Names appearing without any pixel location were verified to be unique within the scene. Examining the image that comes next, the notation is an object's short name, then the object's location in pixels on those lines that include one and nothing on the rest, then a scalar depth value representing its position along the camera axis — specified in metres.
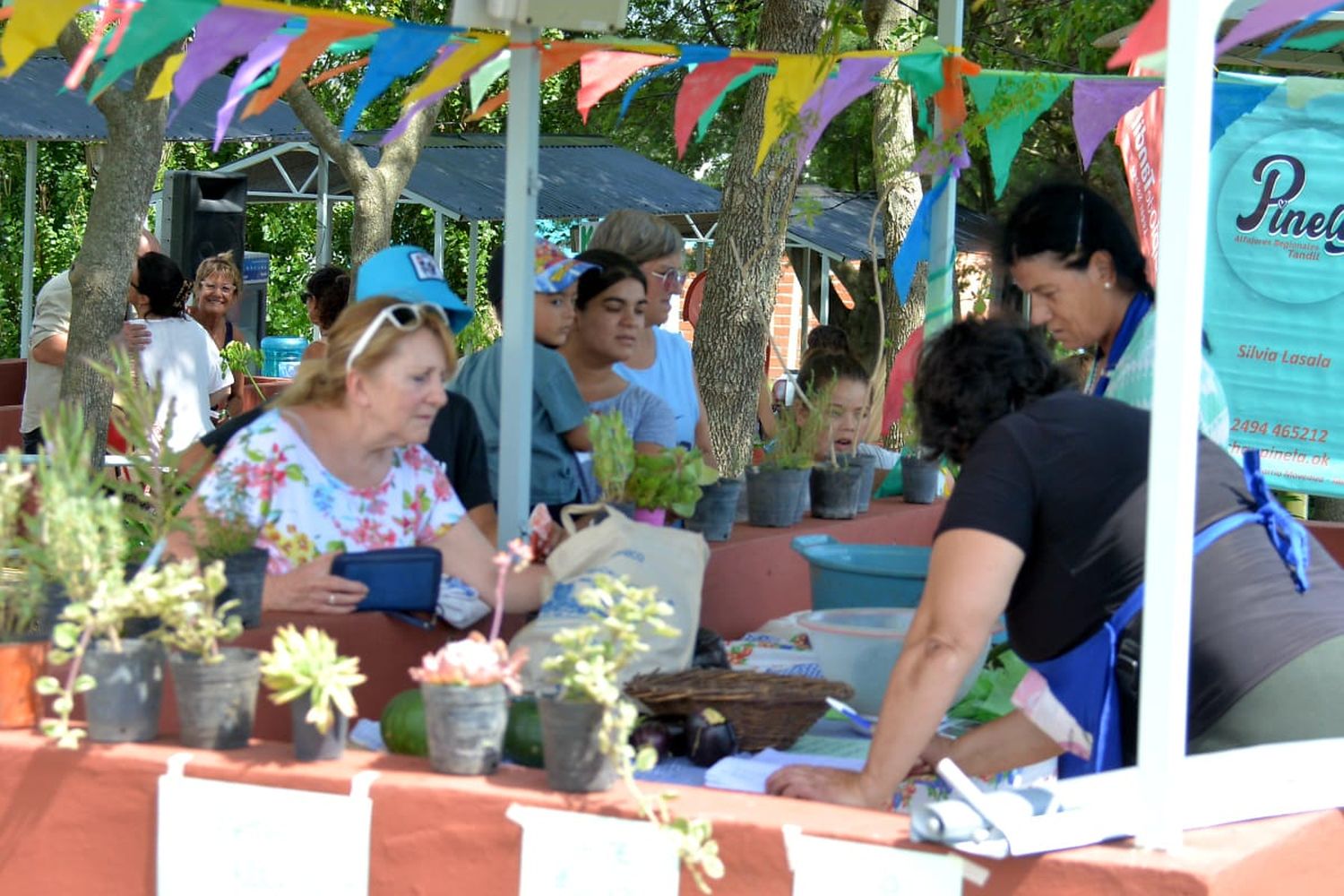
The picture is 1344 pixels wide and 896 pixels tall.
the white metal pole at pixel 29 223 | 26.08
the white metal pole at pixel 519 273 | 7.11
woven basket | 5.93
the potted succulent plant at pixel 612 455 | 7.52
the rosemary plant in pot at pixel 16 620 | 5.27
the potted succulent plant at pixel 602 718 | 4.61
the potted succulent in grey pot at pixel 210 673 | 4.92
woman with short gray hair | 10.01
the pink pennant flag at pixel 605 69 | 9.41
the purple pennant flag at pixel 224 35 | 7.05
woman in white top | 13.27
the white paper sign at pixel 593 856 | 4.70
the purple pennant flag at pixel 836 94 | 10.34
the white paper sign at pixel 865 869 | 4.48
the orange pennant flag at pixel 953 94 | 10.19
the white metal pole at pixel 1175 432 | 4.29
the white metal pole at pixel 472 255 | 33.03
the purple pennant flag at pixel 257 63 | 7.28
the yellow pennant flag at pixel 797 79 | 9.52
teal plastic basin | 7.67
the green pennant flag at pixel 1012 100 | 10.72
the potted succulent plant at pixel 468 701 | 4.82
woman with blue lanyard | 6.47
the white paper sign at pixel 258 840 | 4.97
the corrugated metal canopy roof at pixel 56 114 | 24.48
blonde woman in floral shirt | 6.48
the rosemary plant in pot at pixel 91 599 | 4.91
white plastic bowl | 6.54
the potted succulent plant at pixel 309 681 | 4.79
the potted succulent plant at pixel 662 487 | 7.74
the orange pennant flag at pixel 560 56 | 8.34
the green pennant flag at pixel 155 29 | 6.68
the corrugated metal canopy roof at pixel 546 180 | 32.16
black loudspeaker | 26.53
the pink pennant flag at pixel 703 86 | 9.91
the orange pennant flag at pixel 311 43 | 7.50
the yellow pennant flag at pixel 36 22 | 6.53
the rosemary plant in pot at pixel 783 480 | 9.65
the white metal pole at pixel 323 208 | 30.20
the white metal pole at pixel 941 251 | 11.29
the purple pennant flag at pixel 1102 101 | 11.16
